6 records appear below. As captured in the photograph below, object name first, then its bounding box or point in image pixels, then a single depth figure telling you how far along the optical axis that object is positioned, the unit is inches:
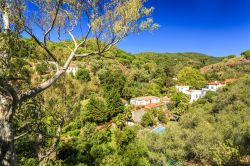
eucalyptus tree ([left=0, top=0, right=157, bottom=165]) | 183.6
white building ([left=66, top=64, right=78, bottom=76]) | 2204.7
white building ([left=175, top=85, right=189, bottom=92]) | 2439.0
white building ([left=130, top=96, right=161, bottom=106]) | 1945.1
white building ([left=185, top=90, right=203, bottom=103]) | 2113.7
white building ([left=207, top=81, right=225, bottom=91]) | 2342.5
